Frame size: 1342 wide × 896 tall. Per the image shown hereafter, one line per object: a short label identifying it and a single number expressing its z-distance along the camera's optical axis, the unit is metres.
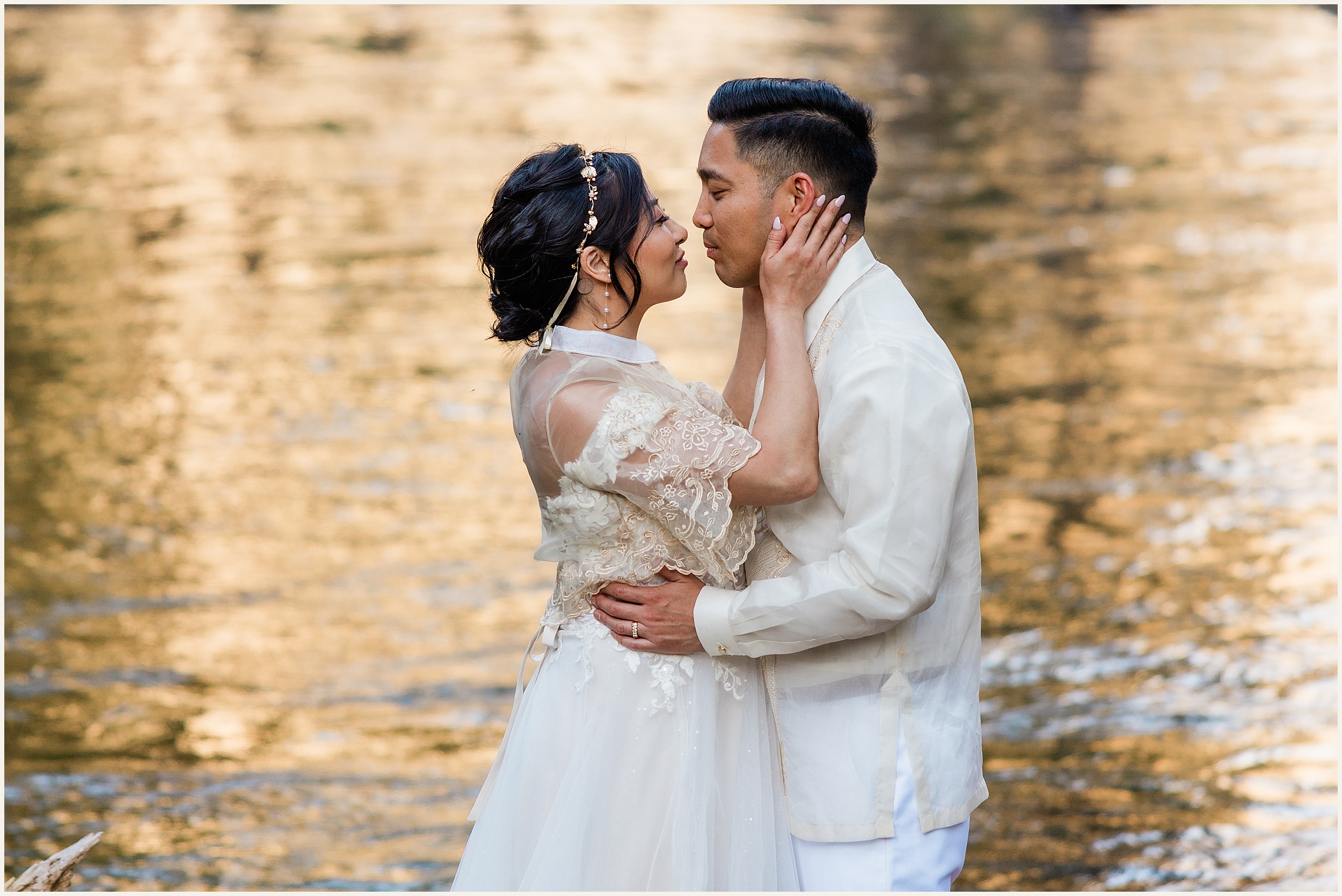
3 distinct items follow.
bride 6.24
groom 5.91
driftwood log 8.32
